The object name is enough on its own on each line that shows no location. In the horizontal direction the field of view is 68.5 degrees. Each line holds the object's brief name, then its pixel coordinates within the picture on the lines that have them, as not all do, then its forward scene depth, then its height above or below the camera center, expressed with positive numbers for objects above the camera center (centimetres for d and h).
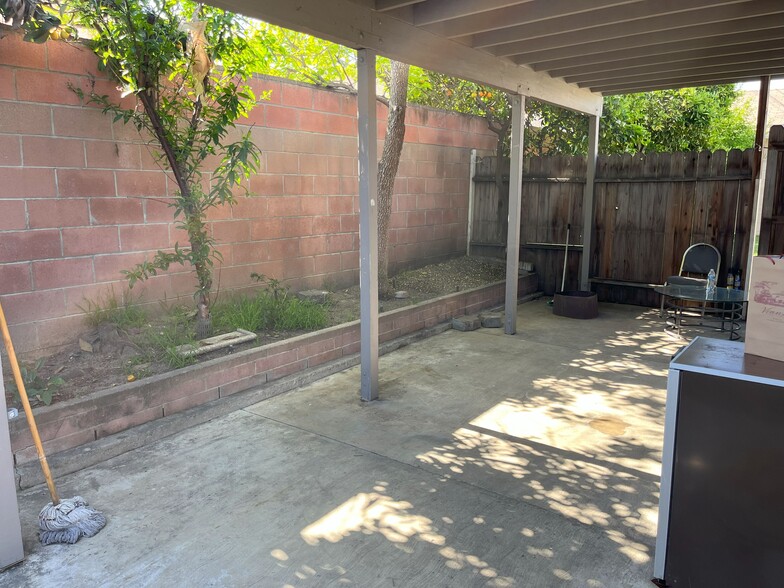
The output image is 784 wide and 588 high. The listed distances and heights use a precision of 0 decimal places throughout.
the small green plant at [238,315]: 512 -98
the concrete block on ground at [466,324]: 674 -134
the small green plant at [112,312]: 453 -85
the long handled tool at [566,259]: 828 -72
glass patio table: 596 -120
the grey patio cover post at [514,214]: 624 -5
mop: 269 -149
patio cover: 415 +149
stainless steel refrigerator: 213 -101
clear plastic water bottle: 608 -78
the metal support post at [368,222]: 427 -11
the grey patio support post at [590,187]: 794 +31
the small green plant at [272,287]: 583 -82
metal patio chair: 697 -66
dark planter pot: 733 -122
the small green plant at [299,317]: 534 -103
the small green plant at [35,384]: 361 -115
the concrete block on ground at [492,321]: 686 -133
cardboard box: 222 -38
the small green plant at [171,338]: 429 -104
